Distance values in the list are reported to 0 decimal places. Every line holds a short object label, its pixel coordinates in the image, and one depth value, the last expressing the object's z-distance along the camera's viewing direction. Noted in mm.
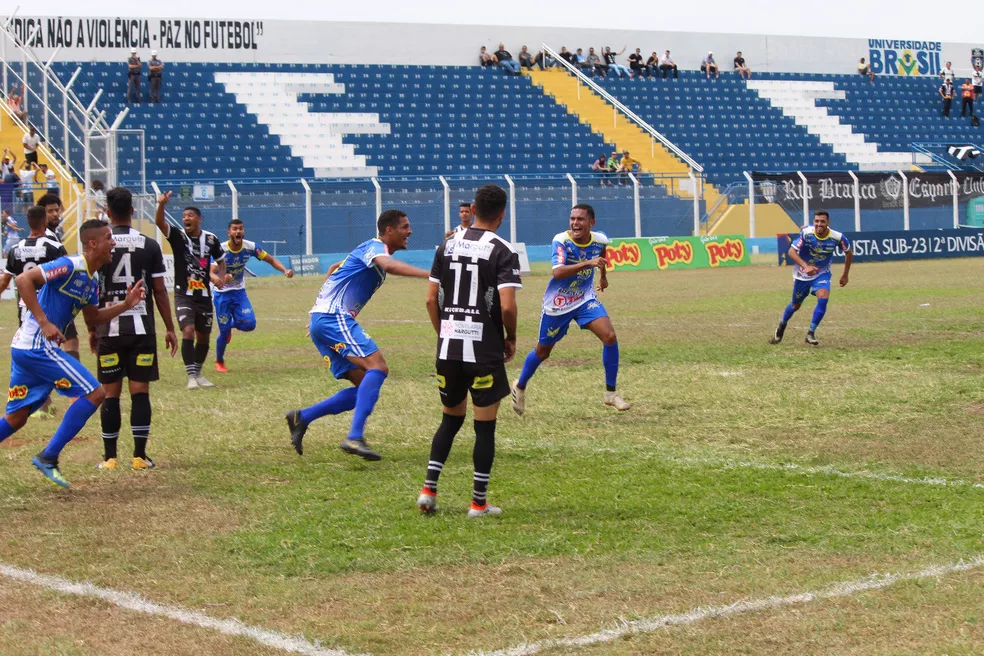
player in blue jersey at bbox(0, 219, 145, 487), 7891
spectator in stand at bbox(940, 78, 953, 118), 58812
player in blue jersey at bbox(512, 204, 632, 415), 11728
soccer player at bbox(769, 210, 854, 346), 17078
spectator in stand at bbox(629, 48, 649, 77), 55062
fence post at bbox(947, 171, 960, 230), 43719
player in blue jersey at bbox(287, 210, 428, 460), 8961
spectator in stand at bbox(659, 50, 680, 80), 55438
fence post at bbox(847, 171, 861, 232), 41844
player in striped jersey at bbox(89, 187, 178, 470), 8922
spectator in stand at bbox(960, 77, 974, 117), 58469
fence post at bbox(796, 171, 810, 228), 41375
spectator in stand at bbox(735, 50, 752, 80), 57531
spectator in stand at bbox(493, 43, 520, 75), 53188
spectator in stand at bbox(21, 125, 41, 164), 35531
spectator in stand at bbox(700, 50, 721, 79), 56781
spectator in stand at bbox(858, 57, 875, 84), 61062
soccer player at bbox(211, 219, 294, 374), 15258
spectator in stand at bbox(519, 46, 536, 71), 53781
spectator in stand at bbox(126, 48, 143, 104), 44562
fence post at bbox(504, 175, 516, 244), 38031
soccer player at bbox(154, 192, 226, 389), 13836
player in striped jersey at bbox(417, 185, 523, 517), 7129
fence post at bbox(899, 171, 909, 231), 42844
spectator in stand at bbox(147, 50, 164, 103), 45219
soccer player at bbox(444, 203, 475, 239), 18609
